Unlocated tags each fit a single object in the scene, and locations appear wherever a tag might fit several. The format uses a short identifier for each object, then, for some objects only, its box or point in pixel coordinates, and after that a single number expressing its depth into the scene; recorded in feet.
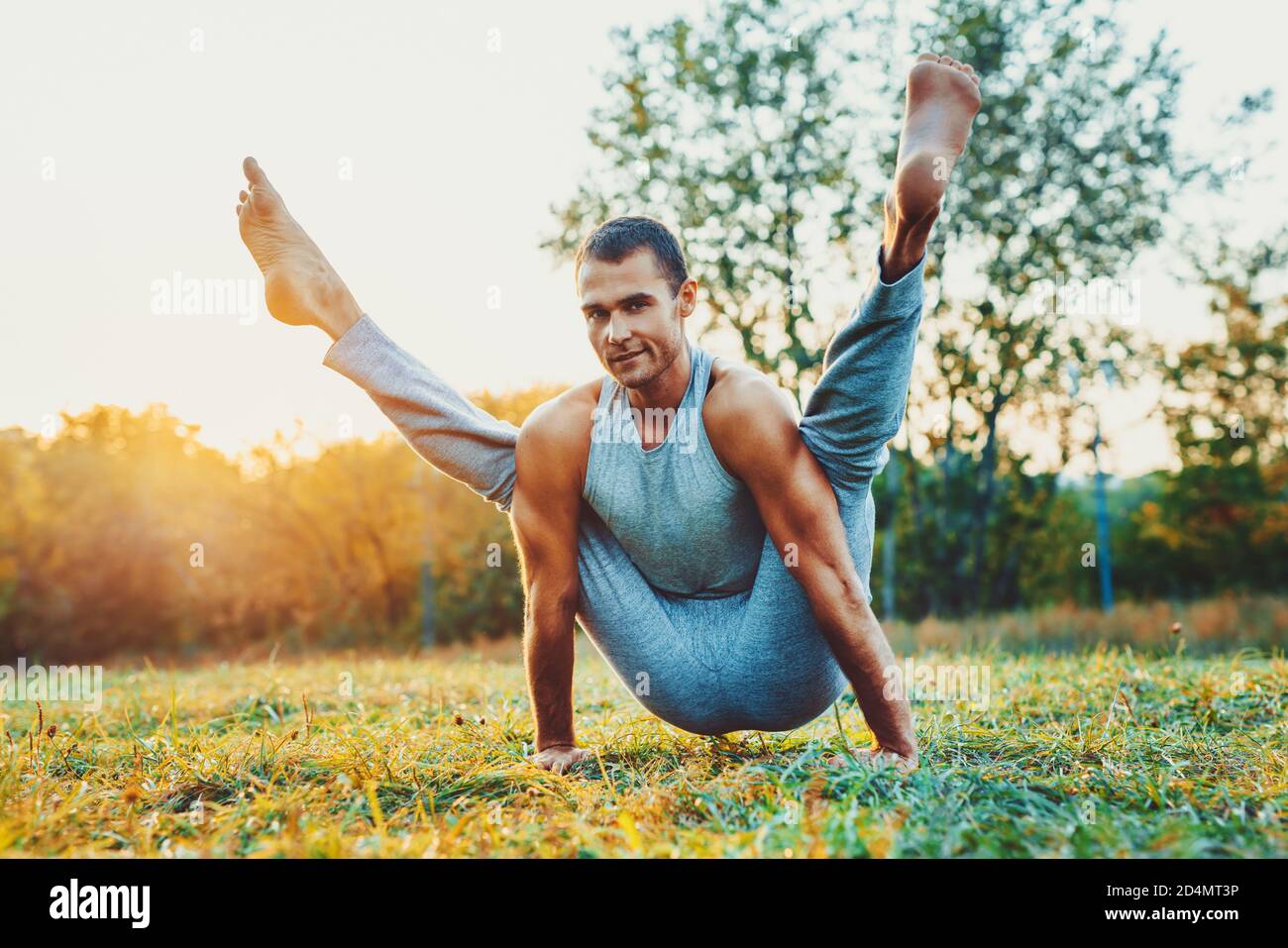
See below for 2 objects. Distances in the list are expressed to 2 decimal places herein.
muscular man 8.74
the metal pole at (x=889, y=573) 43.16
